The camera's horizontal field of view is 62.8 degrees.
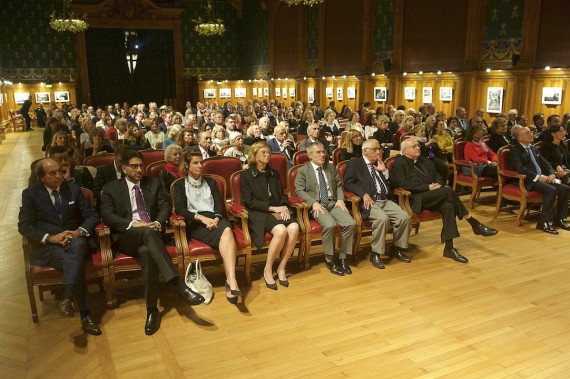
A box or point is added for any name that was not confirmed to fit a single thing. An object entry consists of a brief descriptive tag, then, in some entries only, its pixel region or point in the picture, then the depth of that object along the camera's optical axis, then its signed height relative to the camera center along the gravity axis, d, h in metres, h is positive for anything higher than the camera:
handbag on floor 4.25 -1.64
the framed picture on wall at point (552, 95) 10.91 +0.11
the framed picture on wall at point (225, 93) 26.33 +0.34
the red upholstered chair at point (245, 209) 4.56 -1.10
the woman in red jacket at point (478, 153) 7.18 -0.82
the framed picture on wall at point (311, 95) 20.29 +0.19
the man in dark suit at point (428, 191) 5.23 -1.02
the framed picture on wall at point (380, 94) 16.05 +0.19
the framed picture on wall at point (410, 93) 14.90 +0.21
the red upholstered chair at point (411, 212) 5.29 -1.25
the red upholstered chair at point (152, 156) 6.44 -0.77
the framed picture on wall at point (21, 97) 22.59 +0.08
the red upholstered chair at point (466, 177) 7.21 -1.20
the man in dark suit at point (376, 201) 5.05 -1.12
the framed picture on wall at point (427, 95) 14.31 +0.14
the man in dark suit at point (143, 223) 3.90 -1.09
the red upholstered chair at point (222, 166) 5.59 -0.80
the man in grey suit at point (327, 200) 4.89 -1.08
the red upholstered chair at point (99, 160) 5.84 -0.76
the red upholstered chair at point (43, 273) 3.80 -1.42
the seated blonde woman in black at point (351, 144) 6.23 -0.59
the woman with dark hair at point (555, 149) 6.88 -0.73
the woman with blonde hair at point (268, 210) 4.59 -1.11
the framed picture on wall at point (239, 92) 26.73 +0.40
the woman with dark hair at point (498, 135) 7.74 -0.58
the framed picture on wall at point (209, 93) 26.01 +0.34
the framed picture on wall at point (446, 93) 13.59 +0.19
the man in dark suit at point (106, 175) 4.93 -0.81
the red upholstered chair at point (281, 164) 5.77 -0.79
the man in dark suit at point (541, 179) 6.24 -1.06
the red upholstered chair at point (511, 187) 6.37 -1.21
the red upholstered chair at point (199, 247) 4.24 -1.35
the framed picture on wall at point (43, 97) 23.09 +0.09
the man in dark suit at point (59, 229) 3.74 -1.09
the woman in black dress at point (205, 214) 4.30 -1.09
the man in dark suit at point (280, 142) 6.75 -0.62
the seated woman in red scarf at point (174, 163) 5.12 -0.70
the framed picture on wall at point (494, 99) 12.21 +0.02
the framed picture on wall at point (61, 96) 23.31 +0.14
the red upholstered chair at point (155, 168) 5.45 -0.80
